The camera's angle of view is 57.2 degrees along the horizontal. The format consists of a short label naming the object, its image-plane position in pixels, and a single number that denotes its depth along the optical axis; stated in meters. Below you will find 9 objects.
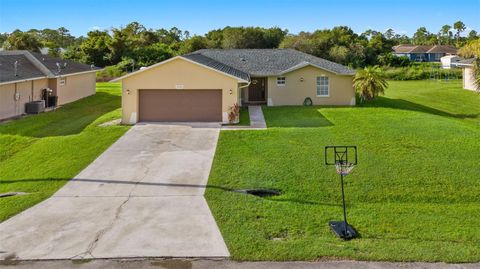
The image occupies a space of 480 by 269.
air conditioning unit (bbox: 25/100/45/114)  26.89
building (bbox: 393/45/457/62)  100.88
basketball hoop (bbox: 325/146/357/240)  9.52
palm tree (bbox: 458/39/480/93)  31.12
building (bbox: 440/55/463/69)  71.18
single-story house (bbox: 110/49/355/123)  22.67
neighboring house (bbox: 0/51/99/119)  24.83
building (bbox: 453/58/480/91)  39.30
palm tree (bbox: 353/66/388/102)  27.41
